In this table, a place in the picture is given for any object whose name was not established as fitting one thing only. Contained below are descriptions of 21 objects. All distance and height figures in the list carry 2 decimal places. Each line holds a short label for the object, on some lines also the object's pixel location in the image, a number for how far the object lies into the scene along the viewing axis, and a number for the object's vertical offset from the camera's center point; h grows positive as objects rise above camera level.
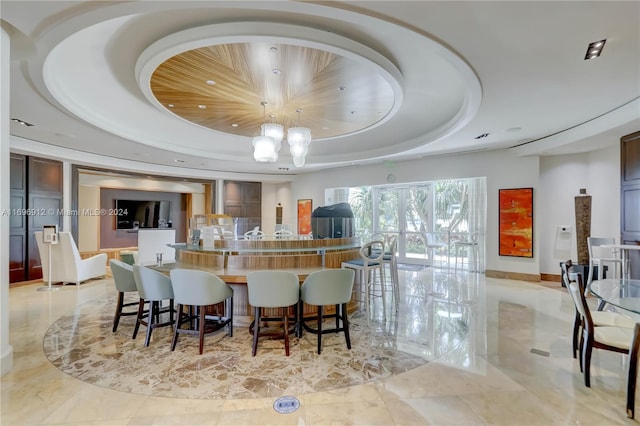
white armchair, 5.99 -0.88
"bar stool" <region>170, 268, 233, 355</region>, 3.09 -0.79
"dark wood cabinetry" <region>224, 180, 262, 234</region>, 9.98 +0.50
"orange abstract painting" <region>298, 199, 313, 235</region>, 9.98 -0.04
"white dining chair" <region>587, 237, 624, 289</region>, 4.86 -0.73
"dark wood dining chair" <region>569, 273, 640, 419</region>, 2.17 -1.00
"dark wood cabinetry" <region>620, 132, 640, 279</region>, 4.75 +0.33
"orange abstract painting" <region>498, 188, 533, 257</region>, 6.43 -0.15
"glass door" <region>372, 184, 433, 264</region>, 8.08 -0.01
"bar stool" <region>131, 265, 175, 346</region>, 3.32 -0.80
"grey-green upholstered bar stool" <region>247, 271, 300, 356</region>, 3.01 -0.76
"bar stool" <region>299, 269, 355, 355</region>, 3.11 -0.78
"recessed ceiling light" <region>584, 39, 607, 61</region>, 2.56 +1.44
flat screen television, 9.29 +0.04
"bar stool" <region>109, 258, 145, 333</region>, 3.74 -0.80
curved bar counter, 3.83 -0.57
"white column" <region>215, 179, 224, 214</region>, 9.81 +0.65
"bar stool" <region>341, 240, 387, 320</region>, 4.17 -0.69
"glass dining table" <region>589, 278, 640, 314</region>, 2.53 -0.75
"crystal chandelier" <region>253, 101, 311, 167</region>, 4.24 +1.06
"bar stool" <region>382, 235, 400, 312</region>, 4.66 -0.74
